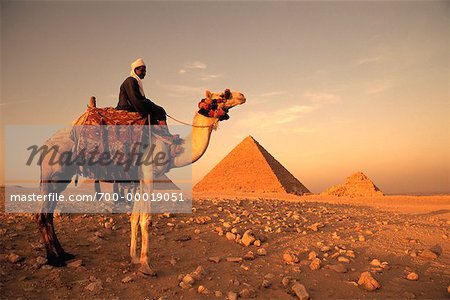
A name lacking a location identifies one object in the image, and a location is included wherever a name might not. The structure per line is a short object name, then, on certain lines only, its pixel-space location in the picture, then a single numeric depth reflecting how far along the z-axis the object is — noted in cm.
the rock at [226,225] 798
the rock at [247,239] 677
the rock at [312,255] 596
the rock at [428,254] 616
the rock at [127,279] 497
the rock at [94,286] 470
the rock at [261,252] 618
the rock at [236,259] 586
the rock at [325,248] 647
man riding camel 592
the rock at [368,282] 465
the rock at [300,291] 436
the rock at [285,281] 480
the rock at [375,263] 566
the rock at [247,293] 446
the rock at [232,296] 438
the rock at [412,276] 502
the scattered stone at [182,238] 707
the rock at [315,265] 547
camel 568
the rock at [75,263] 549
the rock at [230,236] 710
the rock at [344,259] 582
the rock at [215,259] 586
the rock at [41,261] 549
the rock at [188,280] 486
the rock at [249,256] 597
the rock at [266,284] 473
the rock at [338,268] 536
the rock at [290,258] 581
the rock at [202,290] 460
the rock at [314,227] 833
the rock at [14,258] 551
